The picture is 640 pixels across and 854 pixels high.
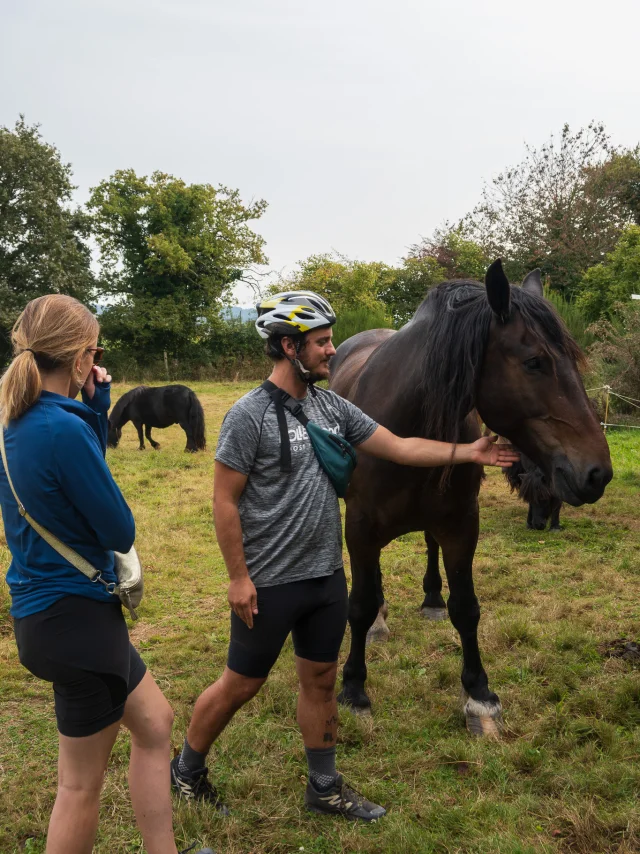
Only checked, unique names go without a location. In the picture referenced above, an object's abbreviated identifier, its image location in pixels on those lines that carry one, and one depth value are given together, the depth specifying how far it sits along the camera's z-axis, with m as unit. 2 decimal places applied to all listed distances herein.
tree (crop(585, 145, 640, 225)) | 24.23
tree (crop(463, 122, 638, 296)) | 23.53
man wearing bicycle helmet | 2.41
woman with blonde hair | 1.79
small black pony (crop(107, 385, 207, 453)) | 12.36
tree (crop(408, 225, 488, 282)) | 27.75
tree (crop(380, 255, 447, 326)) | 29.28
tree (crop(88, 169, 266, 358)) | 31.80
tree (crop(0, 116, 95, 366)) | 30.91
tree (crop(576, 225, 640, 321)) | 16.25
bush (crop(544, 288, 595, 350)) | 15.55
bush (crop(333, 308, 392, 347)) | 22.62
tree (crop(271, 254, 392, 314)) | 29.97
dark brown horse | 2.62
